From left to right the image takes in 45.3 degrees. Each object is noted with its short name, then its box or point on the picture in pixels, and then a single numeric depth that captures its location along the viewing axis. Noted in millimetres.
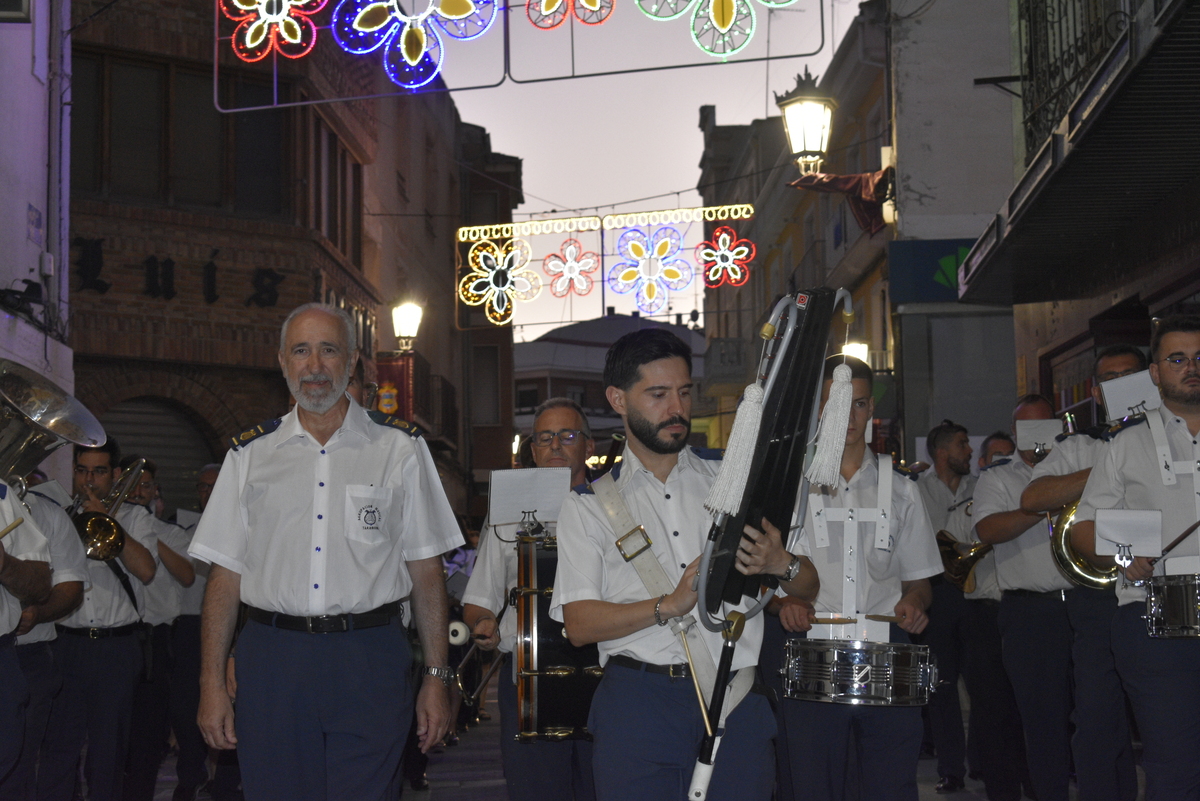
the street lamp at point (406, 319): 22156
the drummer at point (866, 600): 5809
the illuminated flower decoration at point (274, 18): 14102
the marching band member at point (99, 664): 8008
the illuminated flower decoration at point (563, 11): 13414
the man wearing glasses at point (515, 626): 6227
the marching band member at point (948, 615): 9609
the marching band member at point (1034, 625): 7844
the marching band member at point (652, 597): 4445
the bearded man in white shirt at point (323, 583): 5000
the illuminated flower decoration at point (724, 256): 20219
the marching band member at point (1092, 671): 7133
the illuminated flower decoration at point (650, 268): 18922
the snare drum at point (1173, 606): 5273
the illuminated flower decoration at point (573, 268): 20266
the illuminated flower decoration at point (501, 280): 20578
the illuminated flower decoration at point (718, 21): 12883
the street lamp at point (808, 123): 16375
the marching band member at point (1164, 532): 5582
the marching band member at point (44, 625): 6754
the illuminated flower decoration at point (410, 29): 13422
